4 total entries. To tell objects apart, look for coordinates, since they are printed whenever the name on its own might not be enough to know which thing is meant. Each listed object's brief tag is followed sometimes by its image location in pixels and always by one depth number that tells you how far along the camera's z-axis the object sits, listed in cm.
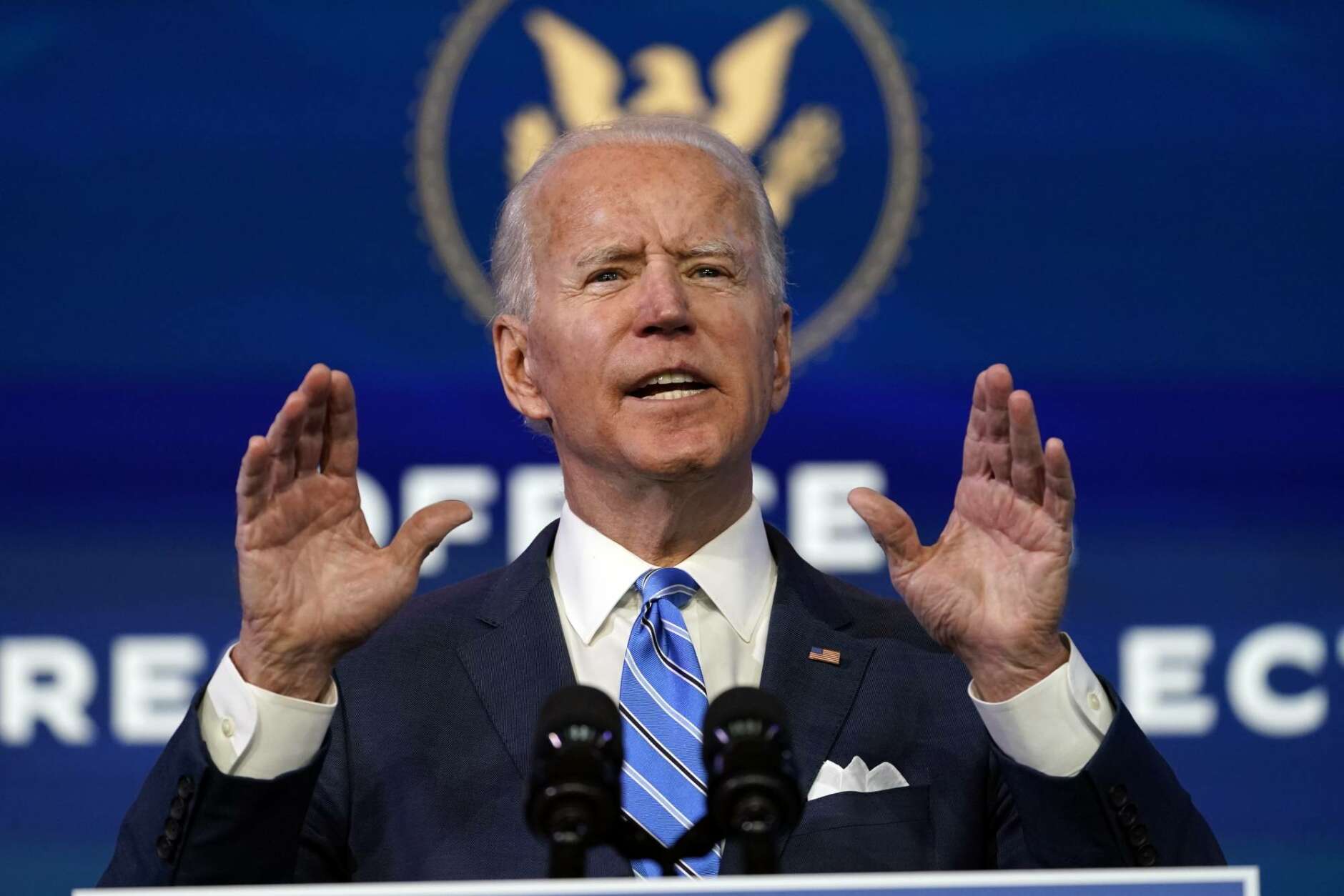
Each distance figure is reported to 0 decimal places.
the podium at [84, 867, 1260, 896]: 462
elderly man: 491
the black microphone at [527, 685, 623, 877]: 465
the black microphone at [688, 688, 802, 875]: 465
